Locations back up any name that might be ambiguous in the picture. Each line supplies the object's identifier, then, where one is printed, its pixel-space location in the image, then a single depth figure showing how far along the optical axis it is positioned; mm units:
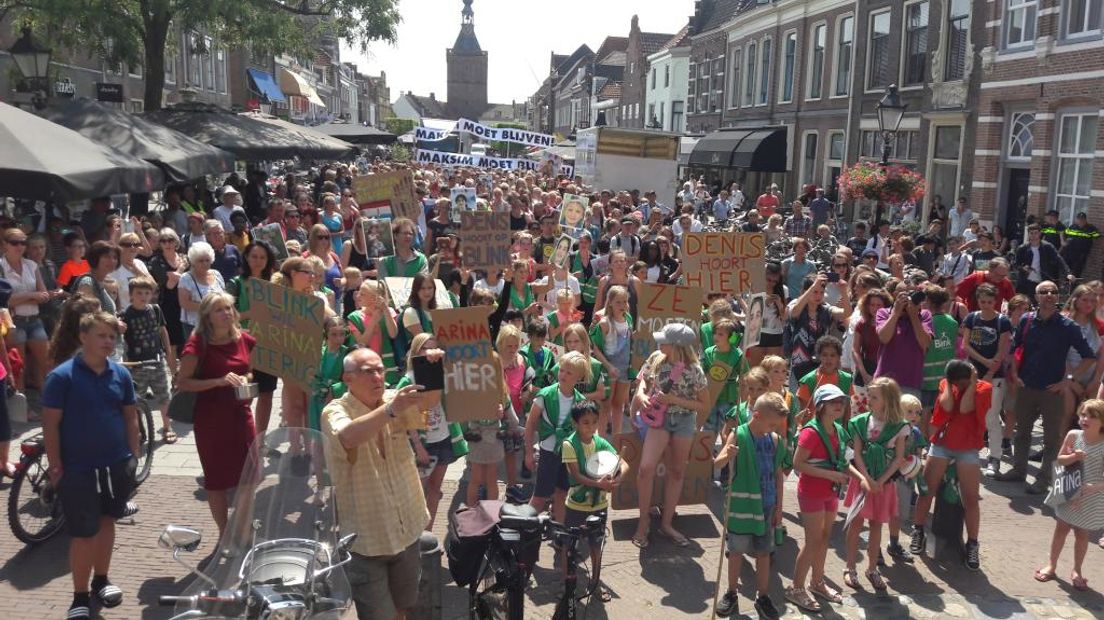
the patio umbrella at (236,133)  16484
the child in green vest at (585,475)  5703
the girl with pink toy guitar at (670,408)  6379
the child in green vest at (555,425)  6289
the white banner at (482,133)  17547
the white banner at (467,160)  17234
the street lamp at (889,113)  17156
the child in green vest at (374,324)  6988
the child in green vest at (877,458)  6000
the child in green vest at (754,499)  5574
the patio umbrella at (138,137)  12742
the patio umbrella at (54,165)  9070
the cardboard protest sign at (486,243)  9734
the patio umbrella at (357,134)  26078
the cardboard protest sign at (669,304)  7793
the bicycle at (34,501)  5867
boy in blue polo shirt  4949
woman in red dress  5434
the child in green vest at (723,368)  7227
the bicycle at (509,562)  4695
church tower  140875
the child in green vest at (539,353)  7152
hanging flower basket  17391
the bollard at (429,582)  4723
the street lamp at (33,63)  12461
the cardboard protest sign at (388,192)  12445
